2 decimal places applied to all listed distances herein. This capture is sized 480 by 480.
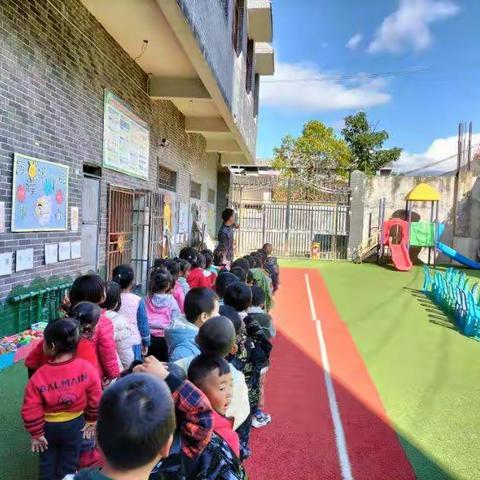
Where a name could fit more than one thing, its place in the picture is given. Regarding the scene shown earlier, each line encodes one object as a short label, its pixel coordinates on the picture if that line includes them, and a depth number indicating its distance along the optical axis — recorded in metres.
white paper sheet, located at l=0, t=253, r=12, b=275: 4.84
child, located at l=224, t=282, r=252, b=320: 3.72
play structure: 18.61
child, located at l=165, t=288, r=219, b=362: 2.85
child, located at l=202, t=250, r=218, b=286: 6.90
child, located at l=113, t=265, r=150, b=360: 3.72
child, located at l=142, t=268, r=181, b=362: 4.21
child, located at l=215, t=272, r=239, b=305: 4.54
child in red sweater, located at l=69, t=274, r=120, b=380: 3.01
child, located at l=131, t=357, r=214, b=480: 1.63
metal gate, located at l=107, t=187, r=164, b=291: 7.99
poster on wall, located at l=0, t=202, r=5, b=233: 4.80
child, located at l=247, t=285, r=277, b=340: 4.00
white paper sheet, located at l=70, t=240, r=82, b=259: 6.39
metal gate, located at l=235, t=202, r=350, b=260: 21.31
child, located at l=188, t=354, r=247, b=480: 1.78
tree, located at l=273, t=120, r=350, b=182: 30.55
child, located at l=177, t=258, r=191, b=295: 5.45
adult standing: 8.30
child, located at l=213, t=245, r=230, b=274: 8.17
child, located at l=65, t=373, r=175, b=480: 1.29
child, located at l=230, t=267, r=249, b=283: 5.39
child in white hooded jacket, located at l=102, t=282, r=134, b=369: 3.33
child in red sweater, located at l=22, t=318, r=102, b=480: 2.45
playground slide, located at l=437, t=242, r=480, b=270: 19.25
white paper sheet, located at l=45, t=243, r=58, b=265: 5.73
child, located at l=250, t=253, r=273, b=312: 6.59
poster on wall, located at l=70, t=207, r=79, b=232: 6.32
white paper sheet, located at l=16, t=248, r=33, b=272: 5.15
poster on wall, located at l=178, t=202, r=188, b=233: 12.79
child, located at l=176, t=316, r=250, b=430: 2.21
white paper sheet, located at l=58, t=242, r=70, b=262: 6.05
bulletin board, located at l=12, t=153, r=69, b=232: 5.05
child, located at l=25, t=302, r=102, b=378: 2.79
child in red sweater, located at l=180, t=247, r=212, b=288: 6.05
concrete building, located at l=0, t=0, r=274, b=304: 5.05
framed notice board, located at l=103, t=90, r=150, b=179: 7.30
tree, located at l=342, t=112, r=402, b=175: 34.96
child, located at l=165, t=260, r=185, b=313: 4.97
